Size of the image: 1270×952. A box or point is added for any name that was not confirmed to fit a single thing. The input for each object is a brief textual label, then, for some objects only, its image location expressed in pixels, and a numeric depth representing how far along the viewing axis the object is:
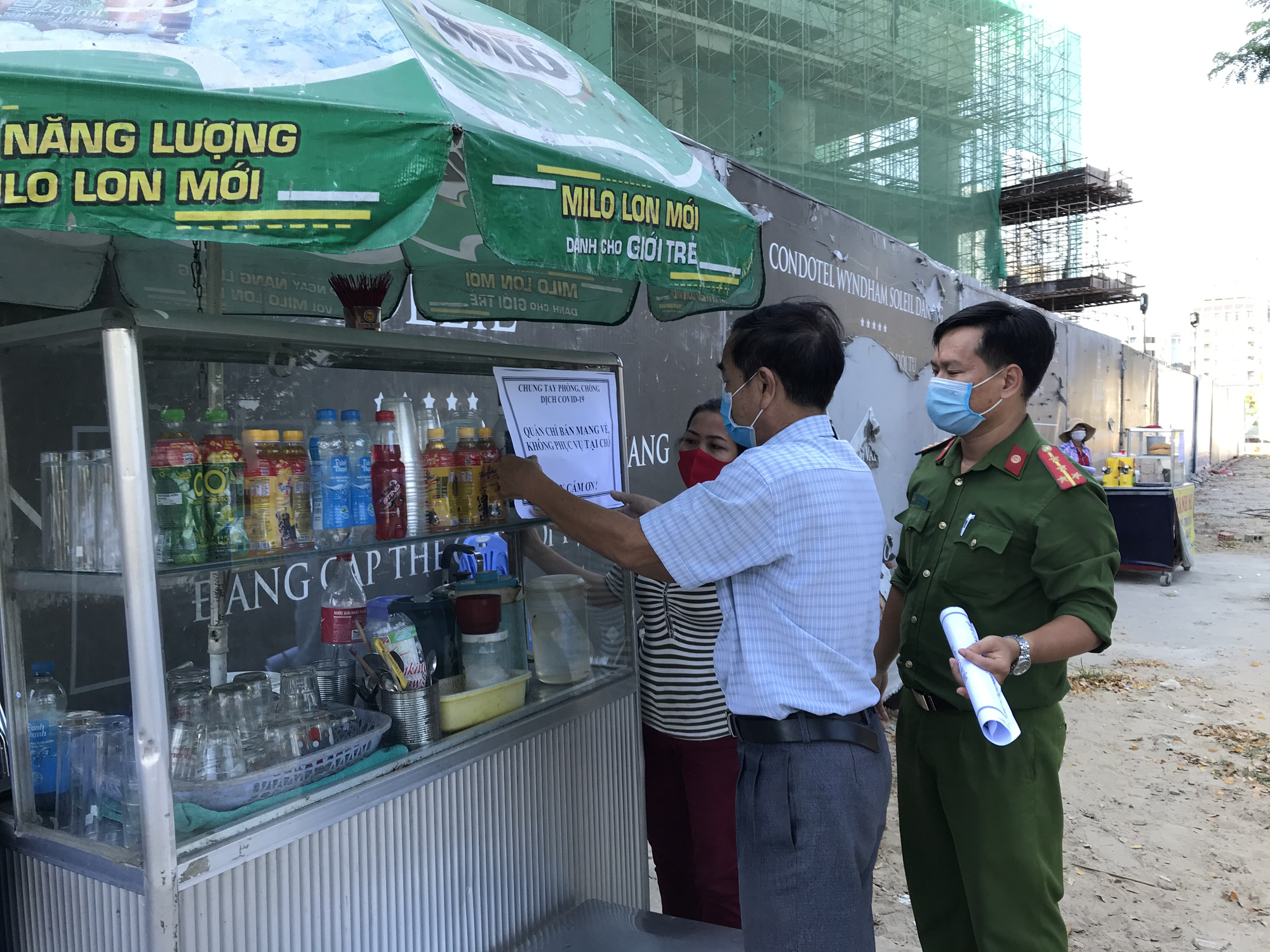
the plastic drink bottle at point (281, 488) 1.86
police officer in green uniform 2.28
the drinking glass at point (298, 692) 2.04
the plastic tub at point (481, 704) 2.22
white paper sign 2.37
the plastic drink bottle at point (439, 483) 2.21
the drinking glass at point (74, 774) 1.74
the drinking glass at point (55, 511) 1.71
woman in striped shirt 2.71
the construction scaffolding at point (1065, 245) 28.53
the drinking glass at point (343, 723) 2.04
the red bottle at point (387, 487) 2.07
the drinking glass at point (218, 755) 1.75
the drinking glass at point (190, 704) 1.74
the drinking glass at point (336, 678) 2.19
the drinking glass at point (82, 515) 1.67
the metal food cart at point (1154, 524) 10.59
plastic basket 1.70
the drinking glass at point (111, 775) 1.69
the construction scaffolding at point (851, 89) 13.40
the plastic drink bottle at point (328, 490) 1.96
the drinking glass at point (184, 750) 1.68
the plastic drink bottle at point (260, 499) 1.82
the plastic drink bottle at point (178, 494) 1.64
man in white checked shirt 1.79
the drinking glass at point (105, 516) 1.61
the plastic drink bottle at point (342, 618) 2.22
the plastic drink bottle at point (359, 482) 2.01
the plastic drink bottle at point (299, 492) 1.91
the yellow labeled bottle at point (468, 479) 2.27
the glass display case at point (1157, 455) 12.83
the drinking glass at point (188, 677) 1.83
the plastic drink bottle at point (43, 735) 1.76
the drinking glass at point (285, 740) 1.89
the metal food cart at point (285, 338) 1.26
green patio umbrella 1.19
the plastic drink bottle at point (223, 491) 1.75
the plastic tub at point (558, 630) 2.62
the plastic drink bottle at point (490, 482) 2.33
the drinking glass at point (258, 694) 1.95
